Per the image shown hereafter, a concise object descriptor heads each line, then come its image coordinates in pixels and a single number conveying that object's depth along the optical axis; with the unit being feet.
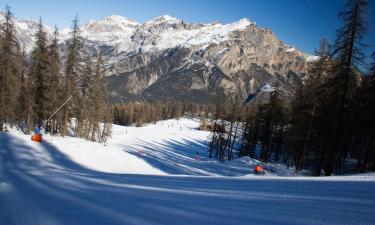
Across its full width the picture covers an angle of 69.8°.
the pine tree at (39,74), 106.73
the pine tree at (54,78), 110.32
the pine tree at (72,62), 107.65
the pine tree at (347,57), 63.26
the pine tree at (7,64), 97.40
